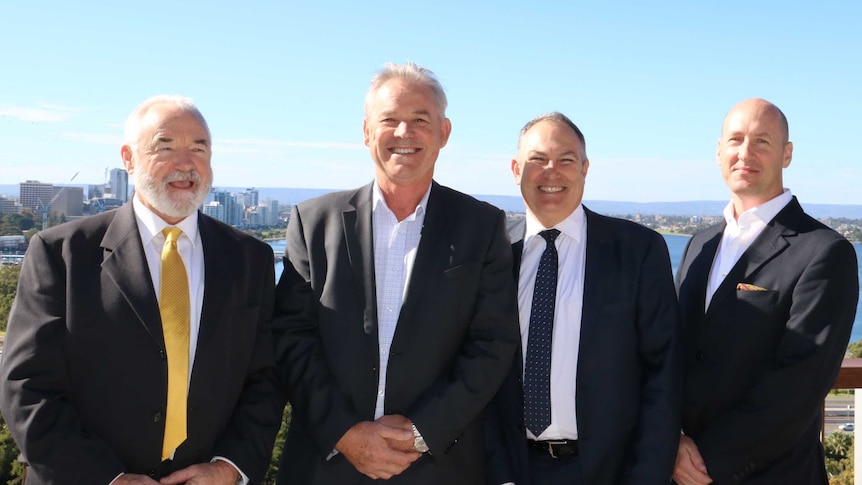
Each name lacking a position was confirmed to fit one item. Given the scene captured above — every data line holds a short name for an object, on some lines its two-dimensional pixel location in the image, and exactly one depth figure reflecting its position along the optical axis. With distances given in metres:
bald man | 2.86
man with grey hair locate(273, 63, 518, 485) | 2.84
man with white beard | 2.53
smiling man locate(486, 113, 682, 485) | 2.89
